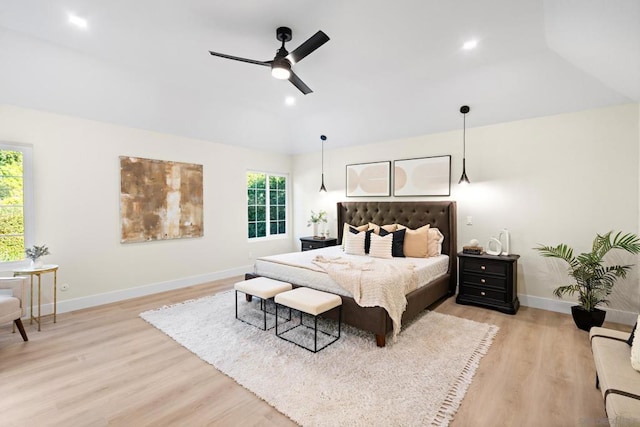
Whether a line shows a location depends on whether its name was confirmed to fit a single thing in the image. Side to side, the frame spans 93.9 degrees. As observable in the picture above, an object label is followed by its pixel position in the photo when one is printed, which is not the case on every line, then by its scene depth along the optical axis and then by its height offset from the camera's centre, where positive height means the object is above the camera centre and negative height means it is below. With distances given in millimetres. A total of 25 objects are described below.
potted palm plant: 3297 -721
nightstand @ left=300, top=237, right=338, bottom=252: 5887 -632
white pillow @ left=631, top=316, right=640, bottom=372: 1735 -854
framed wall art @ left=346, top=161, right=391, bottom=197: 5465 +604
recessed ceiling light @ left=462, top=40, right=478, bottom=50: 3031 +1713
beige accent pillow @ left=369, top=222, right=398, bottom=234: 4883 -282
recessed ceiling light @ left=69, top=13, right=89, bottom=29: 2732 +1776
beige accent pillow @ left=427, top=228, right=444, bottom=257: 4473 -474
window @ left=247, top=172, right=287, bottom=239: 6336 +154
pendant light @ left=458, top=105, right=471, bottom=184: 4262 +1038
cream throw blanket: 2992 -758
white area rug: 2066 -1356
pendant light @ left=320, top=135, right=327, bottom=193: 5996 +549
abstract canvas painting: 4508 +184
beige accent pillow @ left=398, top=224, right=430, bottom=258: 4371 -482
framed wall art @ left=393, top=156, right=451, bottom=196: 4816 +582
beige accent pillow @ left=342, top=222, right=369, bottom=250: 5138 -301
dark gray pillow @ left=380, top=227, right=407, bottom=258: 4422 -493
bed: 2996 -498
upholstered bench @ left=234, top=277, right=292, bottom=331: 3365 -891
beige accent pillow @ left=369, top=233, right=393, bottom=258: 4395 -526
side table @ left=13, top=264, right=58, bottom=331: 3359 -721
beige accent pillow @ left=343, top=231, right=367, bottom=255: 4680 -519
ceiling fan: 2480 +1387
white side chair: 2908 -893
